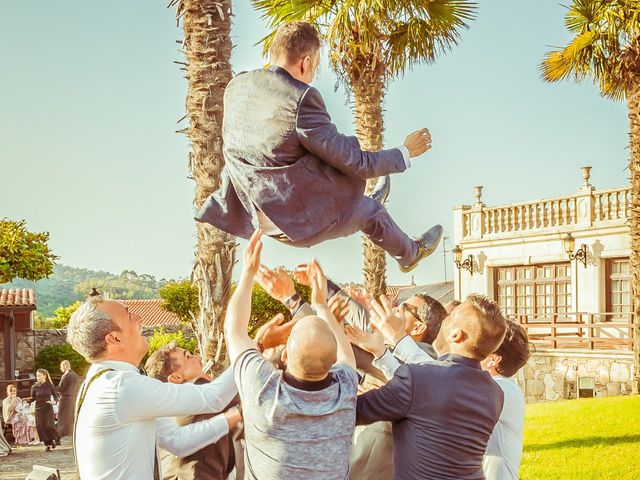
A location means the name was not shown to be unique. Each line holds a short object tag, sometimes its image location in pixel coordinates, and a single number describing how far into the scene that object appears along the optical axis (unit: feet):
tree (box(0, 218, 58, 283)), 53.01
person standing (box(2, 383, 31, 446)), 58.70
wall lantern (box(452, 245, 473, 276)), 105.40
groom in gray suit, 10.37
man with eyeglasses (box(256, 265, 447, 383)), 12.25
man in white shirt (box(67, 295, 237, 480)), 11.33
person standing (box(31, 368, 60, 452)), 55.01
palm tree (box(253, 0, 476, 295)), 40.63
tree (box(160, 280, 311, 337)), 83.10
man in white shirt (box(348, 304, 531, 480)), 14.70
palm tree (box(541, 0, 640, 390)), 58.29
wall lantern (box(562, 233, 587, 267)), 91.86
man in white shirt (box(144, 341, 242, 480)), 14.79
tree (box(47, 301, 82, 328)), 118.89
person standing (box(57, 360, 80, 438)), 55.93
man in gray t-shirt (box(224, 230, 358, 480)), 10.37
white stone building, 78.54
